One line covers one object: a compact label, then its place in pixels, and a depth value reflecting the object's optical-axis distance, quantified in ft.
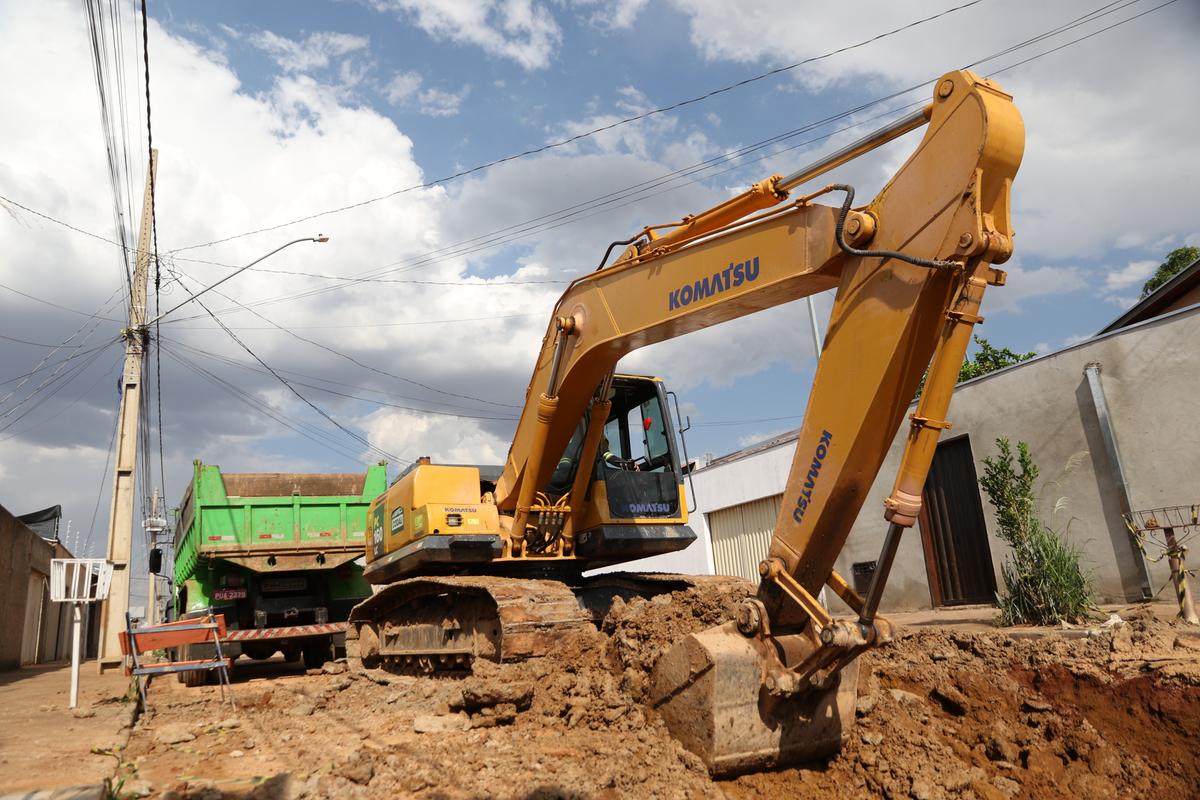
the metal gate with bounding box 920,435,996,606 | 44.47
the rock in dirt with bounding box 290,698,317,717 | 25.00
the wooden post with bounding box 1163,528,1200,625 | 26.11
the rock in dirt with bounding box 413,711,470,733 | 19.10
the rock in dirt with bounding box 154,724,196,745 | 21.02
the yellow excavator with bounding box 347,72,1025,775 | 14.05
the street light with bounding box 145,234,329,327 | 48.98
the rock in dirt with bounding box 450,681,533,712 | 19.30
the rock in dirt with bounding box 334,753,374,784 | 15.52
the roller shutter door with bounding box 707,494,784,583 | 61.67
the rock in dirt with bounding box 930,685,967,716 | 19.01
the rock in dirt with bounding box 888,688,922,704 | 19.01
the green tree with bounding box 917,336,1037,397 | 81.71
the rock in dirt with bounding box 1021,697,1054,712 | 18.52
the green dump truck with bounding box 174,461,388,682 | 39.73
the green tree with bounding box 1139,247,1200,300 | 77.15
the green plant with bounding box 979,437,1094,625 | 30.30
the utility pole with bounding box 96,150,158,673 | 51.39
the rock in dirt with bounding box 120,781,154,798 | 15.58
